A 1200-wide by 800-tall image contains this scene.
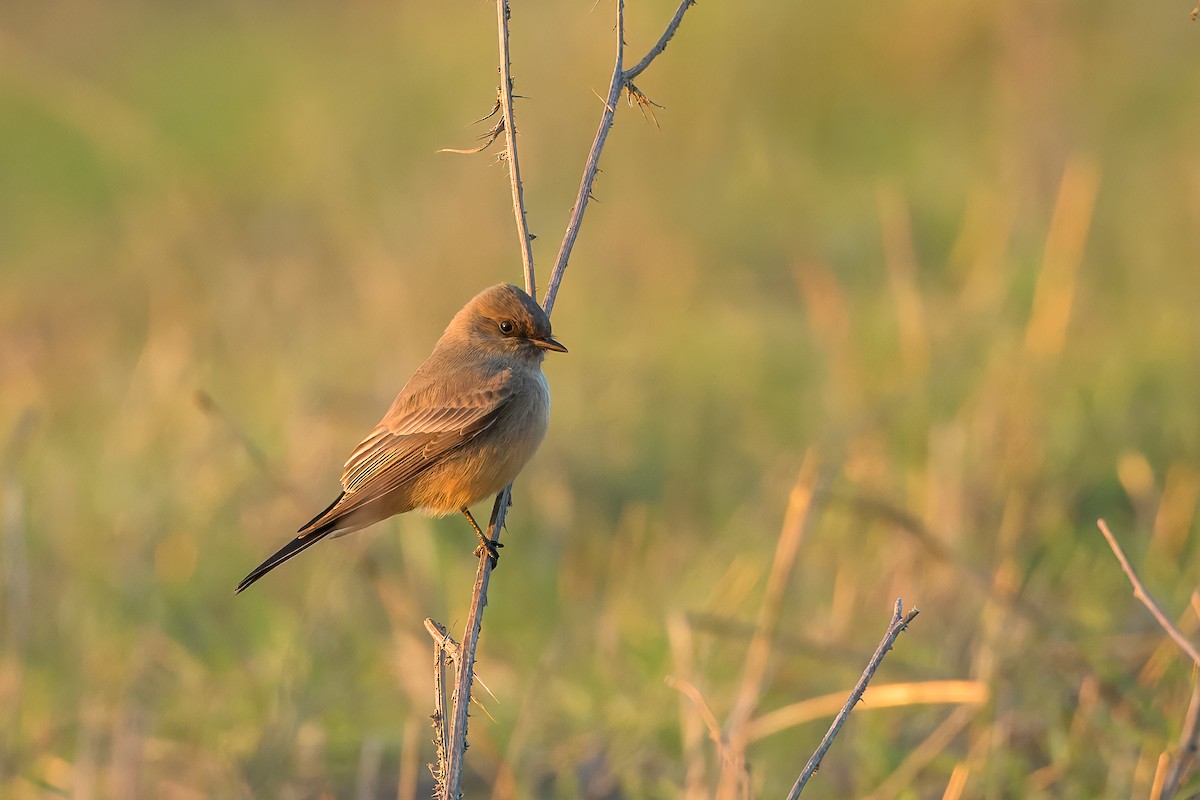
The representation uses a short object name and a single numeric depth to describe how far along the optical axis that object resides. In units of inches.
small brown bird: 308.3
